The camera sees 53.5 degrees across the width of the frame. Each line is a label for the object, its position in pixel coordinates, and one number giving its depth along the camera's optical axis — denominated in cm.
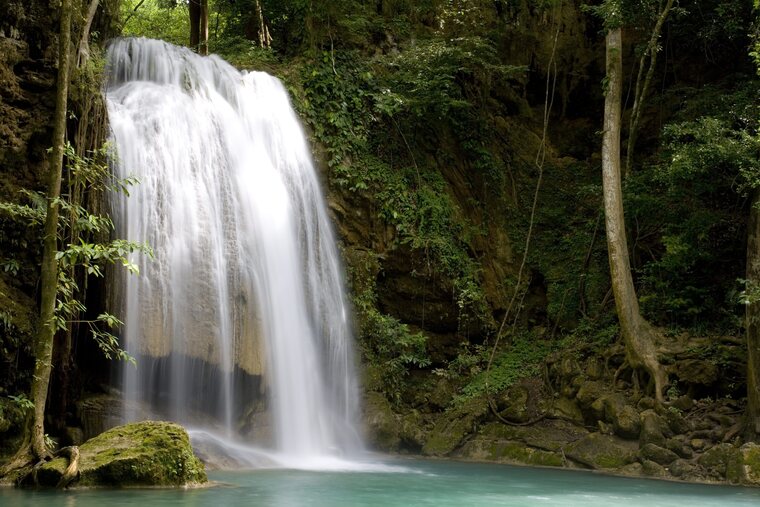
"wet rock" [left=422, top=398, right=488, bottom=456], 1372
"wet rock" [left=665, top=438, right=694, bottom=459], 1127
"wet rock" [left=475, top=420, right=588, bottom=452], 1297
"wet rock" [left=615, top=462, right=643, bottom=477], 1136
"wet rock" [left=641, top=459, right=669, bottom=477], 1114
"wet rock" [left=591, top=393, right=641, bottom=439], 1206
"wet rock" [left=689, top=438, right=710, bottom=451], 1138
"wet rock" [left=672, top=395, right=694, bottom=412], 1207
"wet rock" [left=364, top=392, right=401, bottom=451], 1383
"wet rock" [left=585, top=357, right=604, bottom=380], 1375
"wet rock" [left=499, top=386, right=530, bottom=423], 1383
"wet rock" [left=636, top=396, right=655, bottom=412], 1226
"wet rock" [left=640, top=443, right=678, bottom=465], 1128
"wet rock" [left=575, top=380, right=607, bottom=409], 1314
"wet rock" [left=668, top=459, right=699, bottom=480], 1089
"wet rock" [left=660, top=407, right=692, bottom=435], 1171
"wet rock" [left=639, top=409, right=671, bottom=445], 1155
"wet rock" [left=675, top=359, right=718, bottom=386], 1235
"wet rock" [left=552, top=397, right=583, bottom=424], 1332
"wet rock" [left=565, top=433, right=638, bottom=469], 1178
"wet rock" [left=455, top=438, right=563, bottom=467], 1265
